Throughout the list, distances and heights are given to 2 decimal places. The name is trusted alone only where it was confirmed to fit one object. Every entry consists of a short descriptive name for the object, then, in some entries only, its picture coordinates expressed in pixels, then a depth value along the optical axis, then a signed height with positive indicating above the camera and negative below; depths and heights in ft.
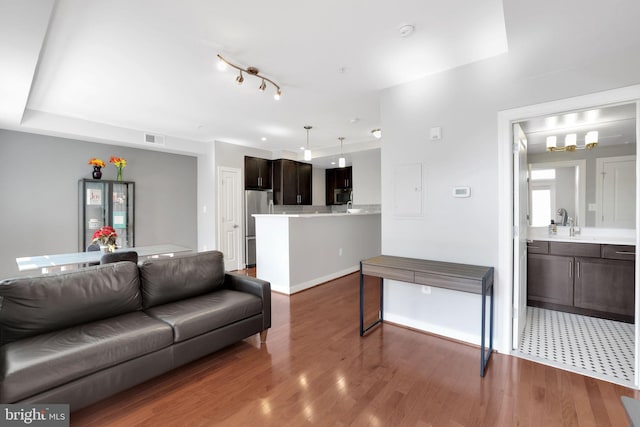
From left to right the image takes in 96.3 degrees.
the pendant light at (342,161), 17.40 +2.96
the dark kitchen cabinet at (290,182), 21.97 +2.20
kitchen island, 14.07 -2.07
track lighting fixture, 8.76 +4.53
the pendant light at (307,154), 15.67 +3.08
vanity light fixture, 10.98 +2.77
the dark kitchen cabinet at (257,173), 20.90 +2.81
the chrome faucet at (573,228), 12.12 -0.77
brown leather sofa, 5.35 -2.70
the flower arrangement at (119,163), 15.61 +2.64
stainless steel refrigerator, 20.88 -0.71
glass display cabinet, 15.01 +0.08
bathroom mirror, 10.56 +1.54
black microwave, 25.35 +1.19
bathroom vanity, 10.17 -2.51
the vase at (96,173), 15.23 +2.00
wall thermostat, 9.02 +0.59
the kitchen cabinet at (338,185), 25.11 +2.25
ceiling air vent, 16.56 +4.21
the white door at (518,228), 8.44 -0.53
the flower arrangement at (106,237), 11.94 -1.14
